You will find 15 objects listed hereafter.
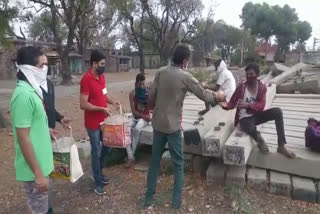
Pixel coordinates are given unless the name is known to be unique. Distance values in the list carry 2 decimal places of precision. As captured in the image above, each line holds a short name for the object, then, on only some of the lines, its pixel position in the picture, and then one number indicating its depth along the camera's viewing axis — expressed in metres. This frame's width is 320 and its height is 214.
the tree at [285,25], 42.50
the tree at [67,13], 18.30
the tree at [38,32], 45.53
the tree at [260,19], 42.16
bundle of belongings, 3.61
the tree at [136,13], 24.78
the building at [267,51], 42.74
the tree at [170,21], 28.52
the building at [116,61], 41.75
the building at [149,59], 51.79
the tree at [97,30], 26.83
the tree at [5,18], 7.92
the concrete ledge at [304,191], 3.46
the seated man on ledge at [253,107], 3.87
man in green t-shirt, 2.22
